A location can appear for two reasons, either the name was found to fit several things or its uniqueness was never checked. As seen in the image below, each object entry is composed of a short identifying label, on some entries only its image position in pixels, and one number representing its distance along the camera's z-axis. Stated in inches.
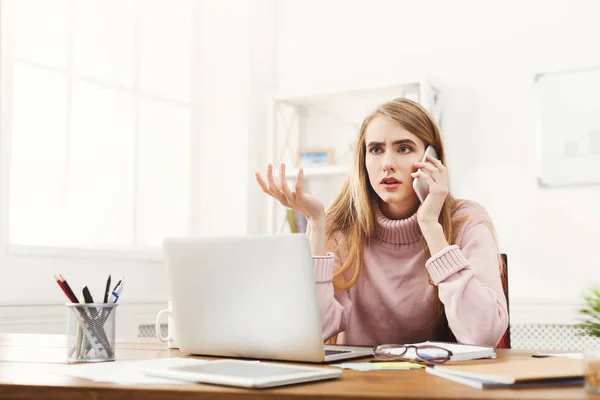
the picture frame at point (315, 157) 129.3
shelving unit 127.3
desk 30.1
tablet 32.8
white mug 54.9
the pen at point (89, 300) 47.3
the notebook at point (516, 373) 32.2
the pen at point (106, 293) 49.2
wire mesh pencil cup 46.7
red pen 49.0
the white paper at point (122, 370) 35.5
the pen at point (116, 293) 49.6
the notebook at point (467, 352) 43.7
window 107.0
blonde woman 63.2
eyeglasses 42.3
